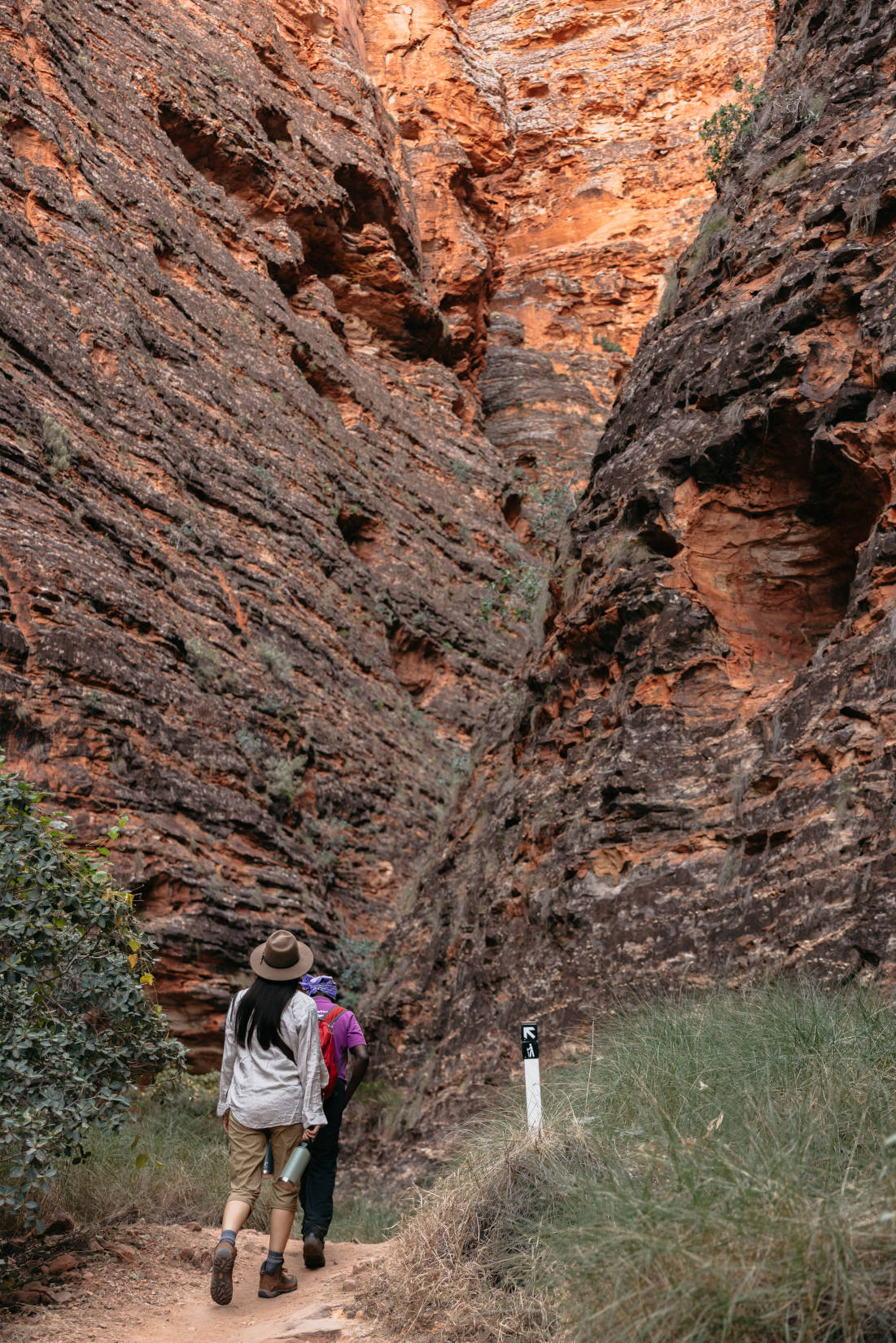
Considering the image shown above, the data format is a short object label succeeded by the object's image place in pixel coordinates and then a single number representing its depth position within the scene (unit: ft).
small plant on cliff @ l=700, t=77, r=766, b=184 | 36.04
